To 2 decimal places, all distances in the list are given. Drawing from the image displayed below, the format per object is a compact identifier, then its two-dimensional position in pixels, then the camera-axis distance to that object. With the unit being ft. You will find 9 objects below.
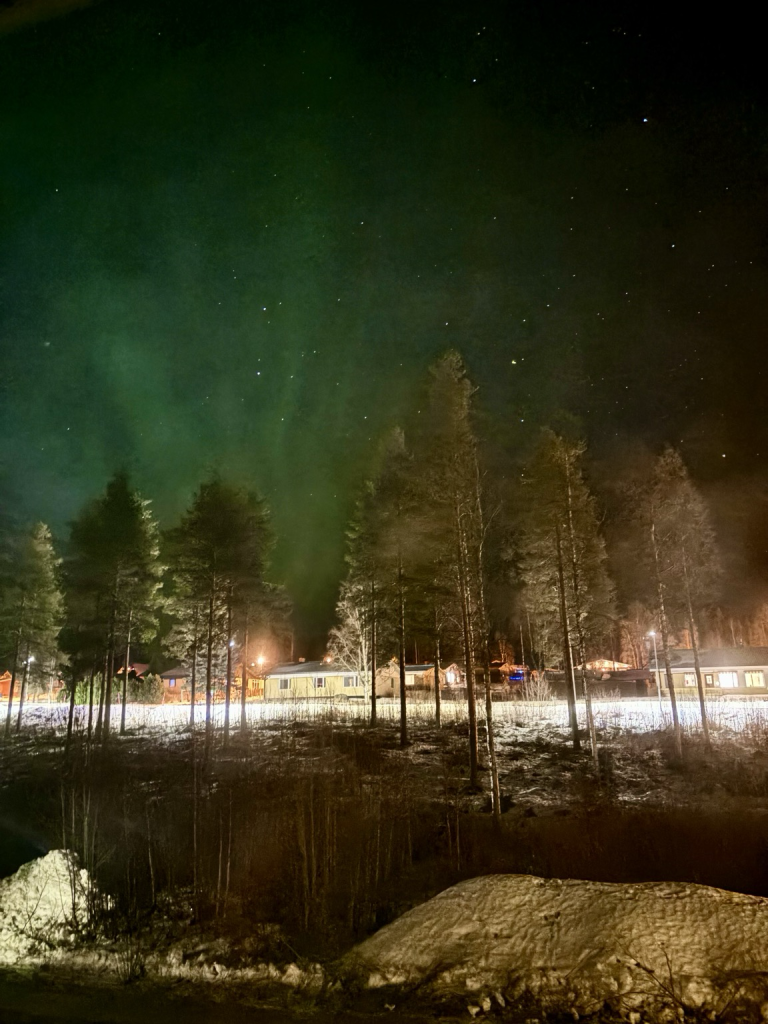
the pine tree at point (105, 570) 92.63
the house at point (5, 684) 229.23
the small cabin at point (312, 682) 191.52
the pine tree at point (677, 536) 82.23
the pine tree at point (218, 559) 85.66
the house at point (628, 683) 160.25
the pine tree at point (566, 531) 81.46
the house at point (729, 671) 167.53
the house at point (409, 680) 171.57
